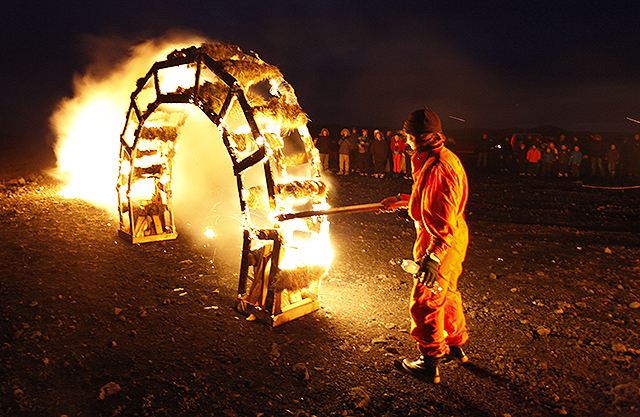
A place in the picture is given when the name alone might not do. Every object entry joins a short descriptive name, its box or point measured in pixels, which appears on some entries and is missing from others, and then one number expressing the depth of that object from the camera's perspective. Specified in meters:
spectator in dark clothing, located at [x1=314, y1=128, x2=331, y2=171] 19.39
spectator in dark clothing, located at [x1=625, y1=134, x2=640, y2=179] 21.03
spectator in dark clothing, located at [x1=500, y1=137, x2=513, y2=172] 24.48
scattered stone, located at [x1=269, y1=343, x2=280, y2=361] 4.55
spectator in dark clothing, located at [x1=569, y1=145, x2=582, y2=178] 19.64
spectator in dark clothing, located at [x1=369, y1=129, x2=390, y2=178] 18.31
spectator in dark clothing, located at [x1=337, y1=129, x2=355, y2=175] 18.75
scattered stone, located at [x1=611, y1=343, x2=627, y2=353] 4.75
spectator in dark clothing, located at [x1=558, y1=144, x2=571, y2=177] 20.27
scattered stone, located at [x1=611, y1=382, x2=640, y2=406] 3.87
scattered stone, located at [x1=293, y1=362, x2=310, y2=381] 4.18
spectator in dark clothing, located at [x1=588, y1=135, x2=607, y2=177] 21.09
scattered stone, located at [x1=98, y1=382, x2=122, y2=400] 3.66
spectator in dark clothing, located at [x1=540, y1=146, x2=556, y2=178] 19.81
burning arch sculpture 5.14
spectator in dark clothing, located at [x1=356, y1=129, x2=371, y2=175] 19.33
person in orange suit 3.80
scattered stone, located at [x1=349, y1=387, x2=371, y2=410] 3.75
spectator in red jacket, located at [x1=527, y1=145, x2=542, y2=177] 19.86
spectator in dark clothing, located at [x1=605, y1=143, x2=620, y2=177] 20.14
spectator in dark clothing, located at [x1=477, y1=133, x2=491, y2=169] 23.83
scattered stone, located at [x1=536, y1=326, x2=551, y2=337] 5.14
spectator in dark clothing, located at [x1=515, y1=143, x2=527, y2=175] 22.30
